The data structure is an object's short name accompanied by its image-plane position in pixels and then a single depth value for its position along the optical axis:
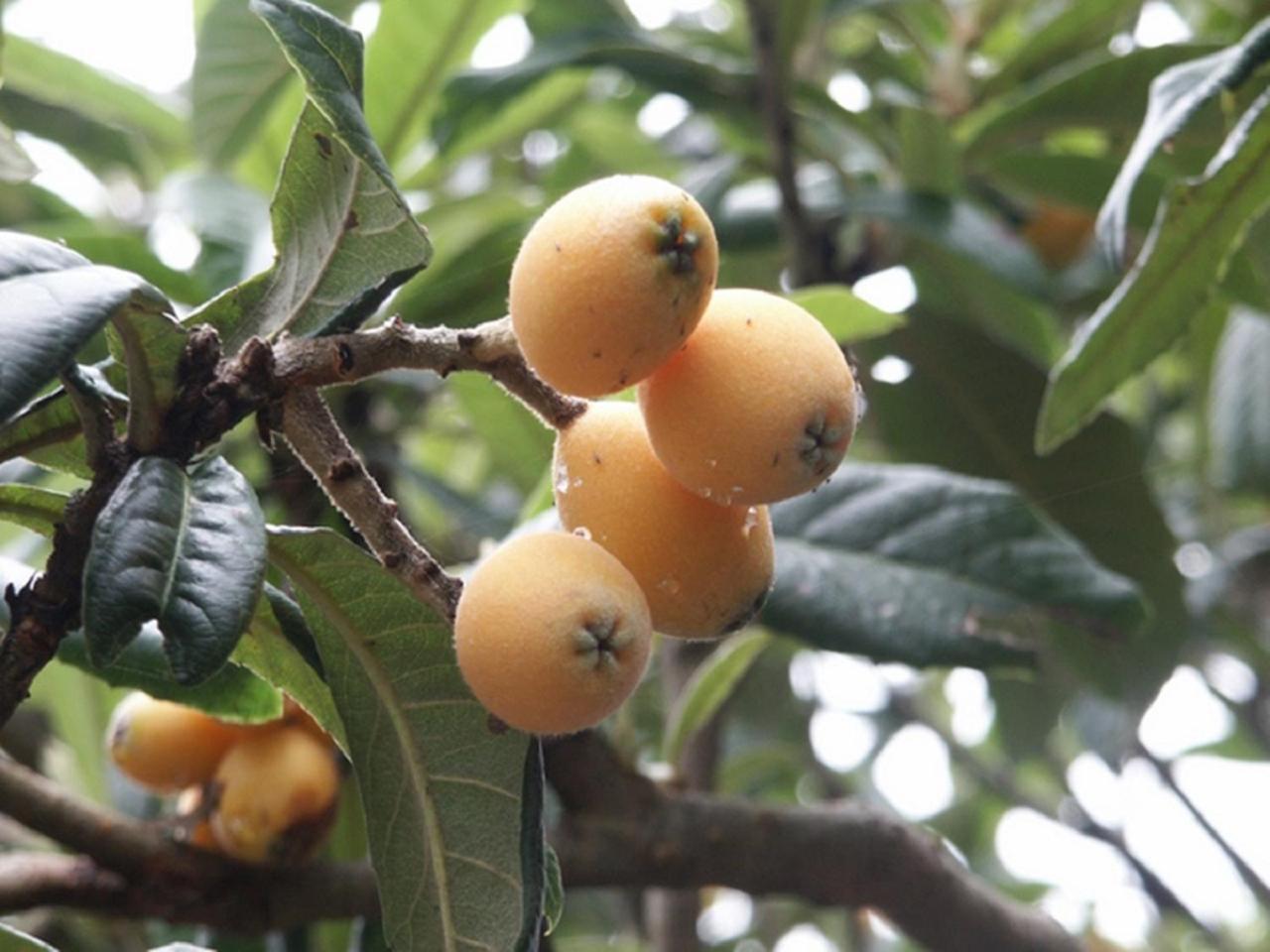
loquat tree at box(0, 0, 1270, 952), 0.40
